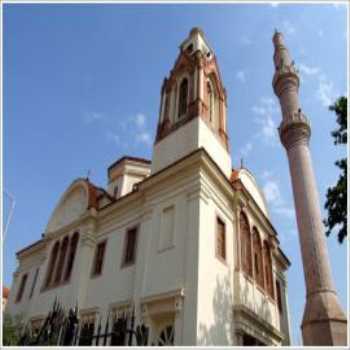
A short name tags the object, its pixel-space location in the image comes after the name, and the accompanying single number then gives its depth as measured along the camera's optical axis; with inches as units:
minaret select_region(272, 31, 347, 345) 486.9
